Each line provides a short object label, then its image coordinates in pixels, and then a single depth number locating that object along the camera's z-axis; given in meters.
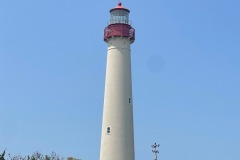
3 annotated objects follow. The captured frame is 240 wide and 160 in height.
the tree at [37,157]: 57.47
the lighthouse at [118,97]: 45.94
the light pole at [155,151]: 61.01
